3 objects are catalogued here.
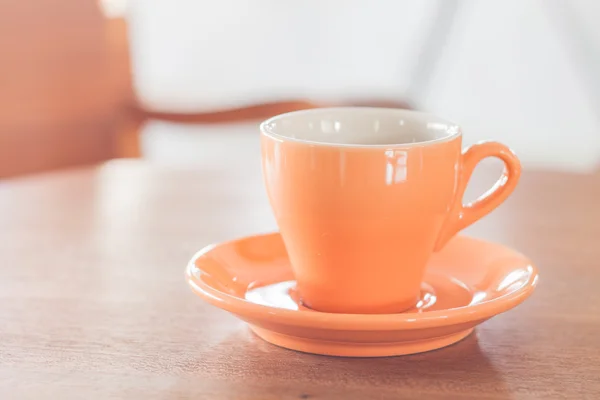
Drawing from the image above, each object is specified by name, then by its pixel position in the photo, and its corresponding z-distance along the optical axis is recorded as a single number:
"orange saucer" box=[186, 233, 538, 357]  0.50
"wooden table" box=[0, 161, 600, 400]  0.49
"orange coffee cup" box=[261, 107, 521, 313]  0.51
